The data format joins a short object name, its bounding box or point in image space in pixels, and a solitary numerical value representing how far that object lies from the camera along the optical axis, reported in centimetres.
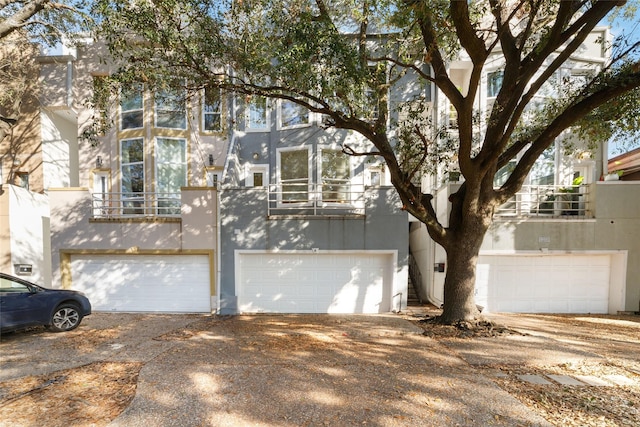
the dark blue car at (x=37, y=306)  612
